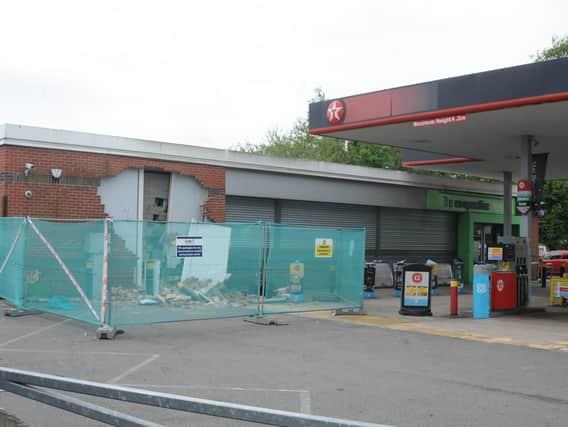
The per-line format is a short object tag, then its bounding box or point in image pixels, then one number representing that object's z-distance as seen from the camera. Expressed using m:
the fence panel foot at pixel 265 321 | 14.44
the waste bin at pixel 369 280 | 21.44
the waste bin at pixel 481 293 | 16.86
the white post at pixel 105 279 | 11.92
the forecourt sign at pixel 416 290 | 17.08
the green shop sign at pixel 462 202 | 29.83
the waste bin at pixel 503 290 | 17.53
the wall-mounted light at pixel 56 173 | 18.81
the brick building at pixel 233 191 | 18.72
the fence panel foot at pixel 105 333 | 11.82
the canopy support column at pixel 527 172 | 19.14
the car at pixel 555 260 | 33.84
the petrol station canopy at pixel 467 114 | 15.04
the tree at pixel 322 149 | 53.91
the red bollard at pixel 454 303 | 17.05
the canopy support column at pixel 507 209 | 26.24
